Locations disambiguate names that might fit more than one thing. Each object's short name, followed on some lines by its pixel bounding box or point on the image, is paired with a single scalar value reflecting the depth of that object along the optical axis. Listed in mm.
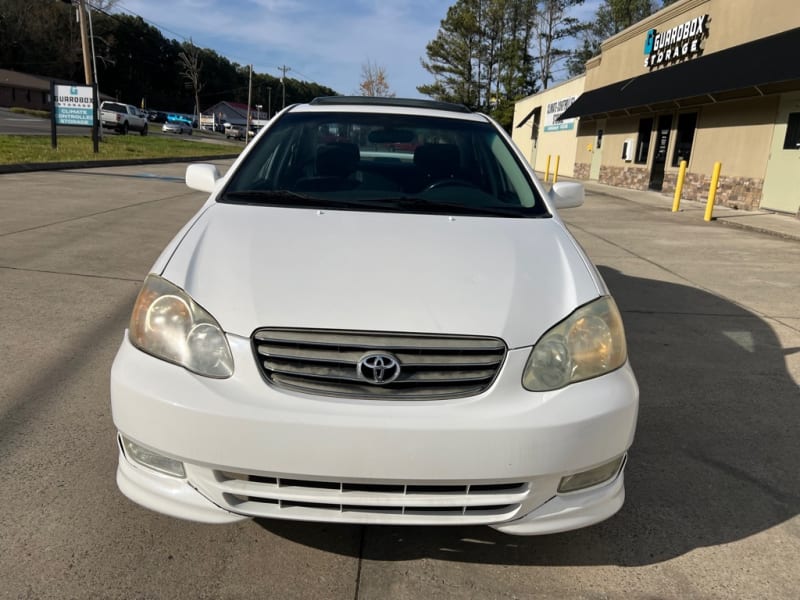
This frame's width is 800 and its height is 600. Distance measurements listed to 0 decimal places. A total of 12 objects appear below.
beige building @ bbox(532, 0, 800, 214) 13250
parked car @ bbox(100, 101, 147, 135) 35625
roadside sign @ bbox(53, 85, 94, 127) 18703
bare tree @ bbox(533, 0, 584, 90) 52250
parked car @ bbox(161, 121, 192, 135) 54388
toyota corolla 1803
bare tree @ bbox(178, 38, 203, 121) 96312
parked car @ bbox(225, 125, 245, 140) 64812
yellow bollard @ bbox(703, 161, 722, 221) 12500
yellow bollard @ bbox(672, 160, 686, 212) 14159
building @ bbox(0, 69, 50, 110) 64981
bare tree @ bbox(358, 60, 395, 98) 44812
